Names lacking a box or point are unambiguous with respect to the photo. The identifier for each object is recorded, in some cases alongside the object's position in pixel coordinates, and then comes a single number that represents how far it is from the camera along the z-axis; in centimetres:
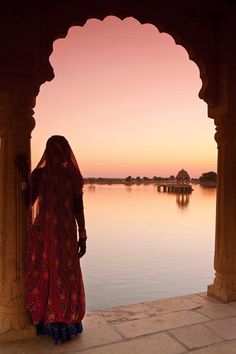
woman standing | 284
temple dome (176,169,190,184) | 6107
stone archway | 291
